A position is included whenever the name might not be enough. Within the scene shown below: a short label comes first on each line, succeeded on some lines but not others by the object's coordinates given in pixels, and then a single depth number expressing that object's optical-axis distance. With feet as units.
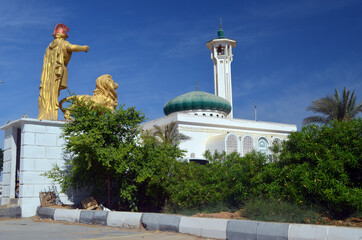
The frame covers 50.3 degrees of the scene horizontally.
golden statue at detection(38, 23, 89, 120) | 44.60
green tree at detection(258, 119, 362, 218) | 24.30
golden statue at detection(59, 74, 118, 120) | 47.75
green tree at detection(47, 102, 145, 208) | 36.22
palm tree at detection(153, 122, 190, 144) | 93.86
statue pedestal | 39.32
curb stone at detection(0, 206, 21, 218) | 37.45
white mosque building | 115.96
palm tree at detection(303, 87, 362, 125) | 90.07
